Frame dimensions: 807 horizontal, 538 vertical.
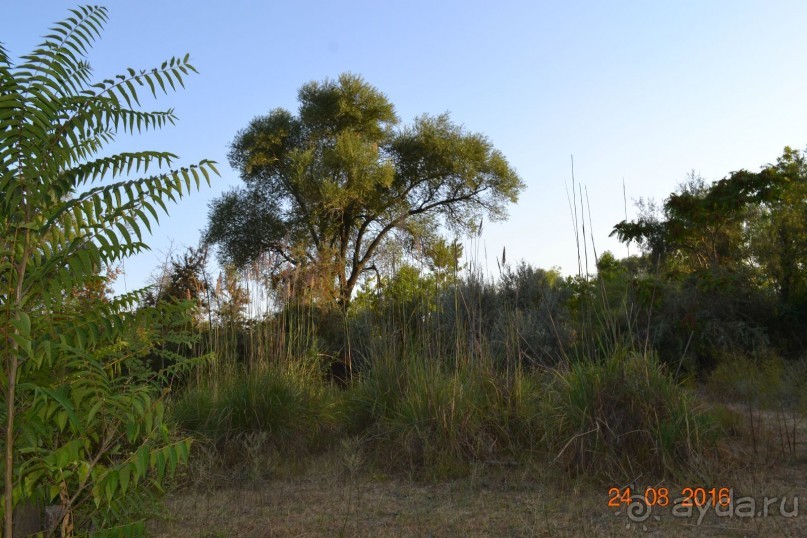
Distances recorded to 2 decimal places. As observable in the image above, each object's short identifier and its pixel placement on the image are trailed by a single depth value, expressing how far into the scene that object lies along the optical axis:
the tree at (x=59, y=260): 2.23
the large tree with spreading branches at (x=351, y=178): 20.44
